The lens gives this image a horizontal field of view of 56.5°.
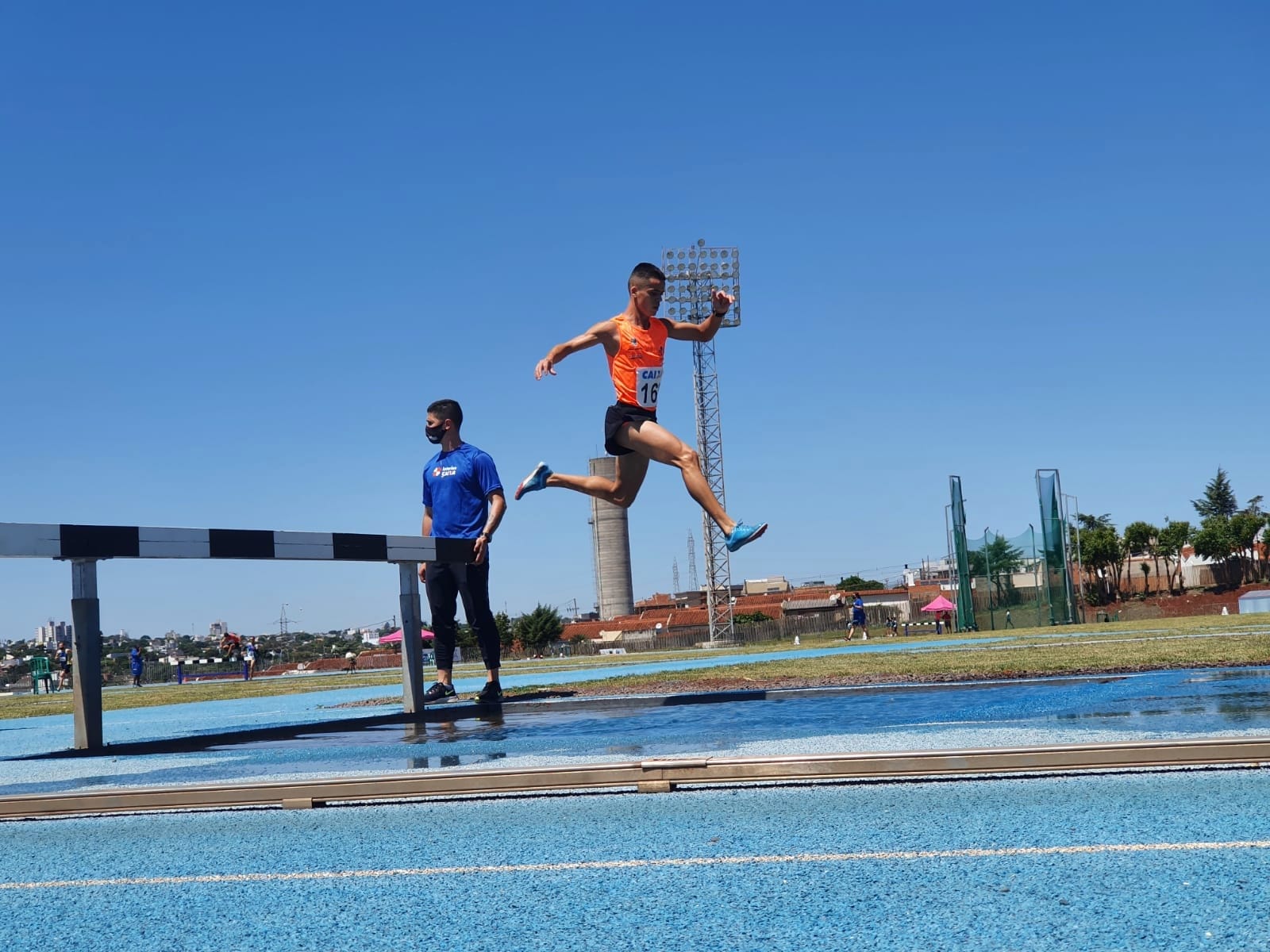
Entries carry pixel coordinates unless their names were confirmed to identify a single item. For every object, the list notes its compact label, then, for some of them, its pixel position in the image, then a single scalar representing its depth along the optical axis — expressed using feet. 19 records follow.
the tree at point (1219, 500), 431.43
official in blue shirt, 31.60
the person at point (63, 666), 122.11
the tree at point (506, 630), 210.59
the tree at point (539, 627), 230.07
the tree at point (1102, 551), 345.31
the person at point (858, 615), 133.39
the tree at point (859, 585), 458.74
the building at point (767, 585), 490.90
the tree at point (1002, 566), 120.37
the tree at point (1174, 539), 349.41
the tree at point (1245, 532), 330.95
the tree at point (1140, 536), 354.95
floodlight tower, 173.47
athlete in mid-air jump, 24.03
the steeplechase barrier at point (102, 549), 22.39
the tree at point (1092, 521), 458.50
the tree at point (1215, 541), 336.08
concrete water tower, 470.39
